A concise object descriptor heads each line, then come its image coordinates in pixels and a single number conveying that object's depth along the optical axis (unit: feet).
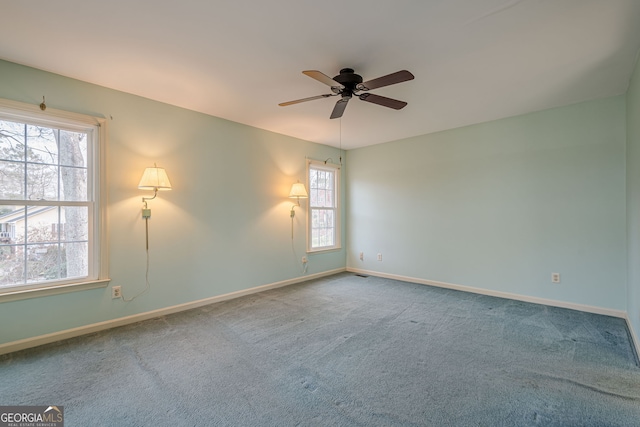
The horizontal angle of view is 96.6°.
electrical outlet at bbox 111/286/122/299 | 9.89
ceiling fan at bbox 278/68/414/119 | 7.15
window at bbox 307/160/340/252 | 16.97
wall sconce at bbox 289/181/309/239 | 14.79
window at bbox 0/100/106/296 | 8.35
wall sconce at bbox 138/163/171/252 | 9.89
